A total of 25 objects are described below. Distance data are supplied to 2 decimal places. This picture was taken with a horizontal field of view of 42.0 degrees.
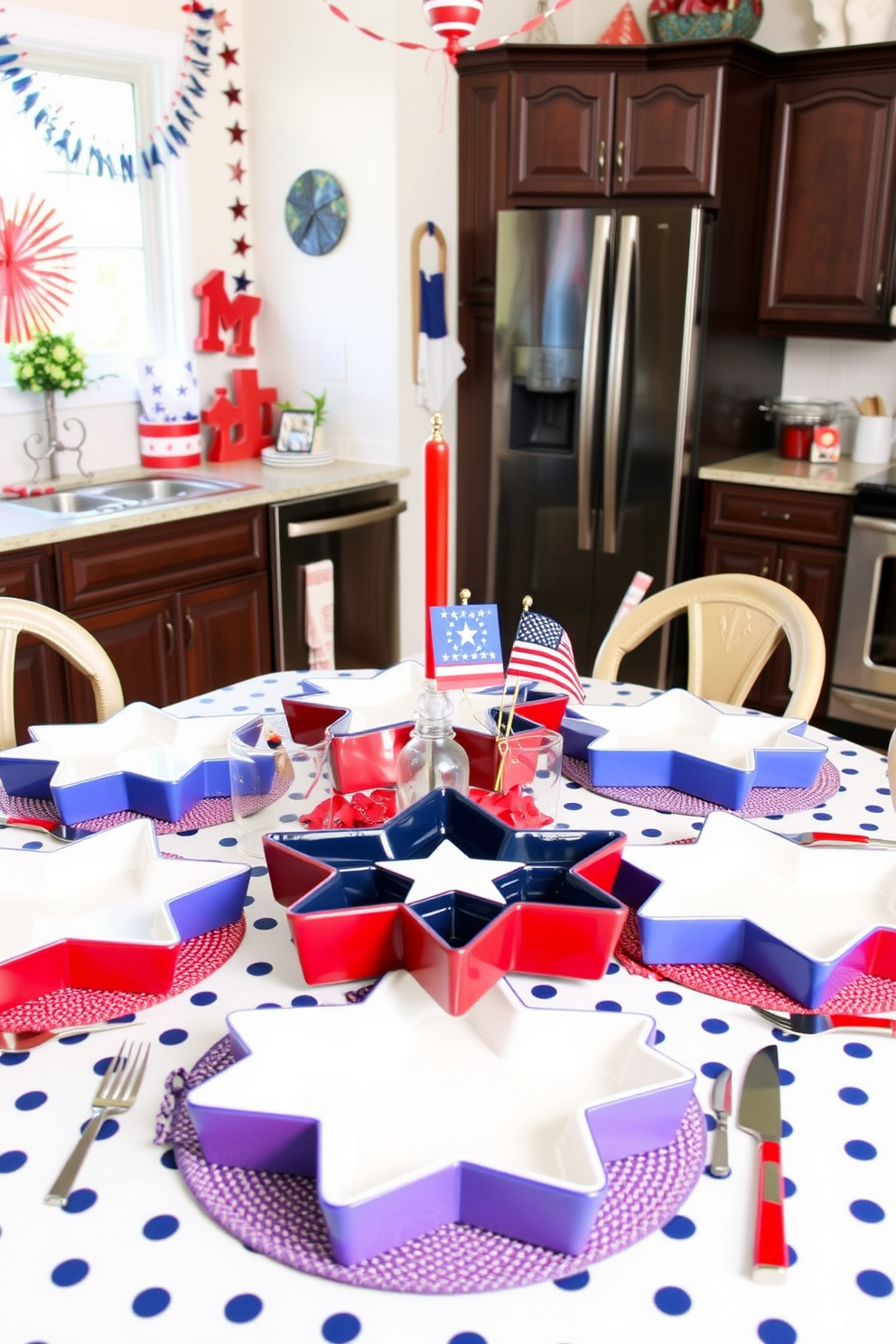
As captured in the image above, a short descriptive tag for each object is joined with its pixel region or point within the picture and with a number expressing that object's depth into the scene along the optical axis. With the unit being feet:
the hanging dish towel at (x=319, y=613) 11.38
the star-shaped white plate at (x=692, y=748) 4.90
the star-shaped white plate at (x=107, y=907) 3.46
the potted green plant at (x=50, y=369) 10.52
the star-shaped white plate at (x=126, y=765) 4.61
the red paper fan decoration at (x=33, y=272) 10.58
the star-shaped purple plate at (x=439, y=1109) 2.53
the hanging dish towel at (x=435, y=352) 12.01
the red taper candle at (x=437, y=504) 3.84
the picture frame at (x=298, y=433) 12.09
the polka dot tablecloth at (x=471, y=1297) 2.38
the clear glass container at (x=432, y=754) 4.28
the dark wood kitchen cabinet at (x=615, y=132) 11.13
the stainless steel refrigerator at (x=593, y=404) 11.19
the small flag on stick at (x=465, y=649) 4.14
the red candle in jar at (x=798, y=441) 12.59
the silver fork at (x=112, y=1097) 2.72
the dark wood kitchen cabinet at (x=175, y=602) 9.52
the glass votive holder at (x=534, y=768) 4.38
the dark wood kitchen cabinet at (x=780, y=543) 11.55
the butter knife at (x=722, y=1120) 2.80
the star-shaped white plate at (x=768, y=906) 3.55
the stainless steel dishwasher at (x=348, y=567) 11.10
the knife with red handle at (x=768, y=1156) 2.51
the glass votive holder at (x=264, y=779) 4.29
